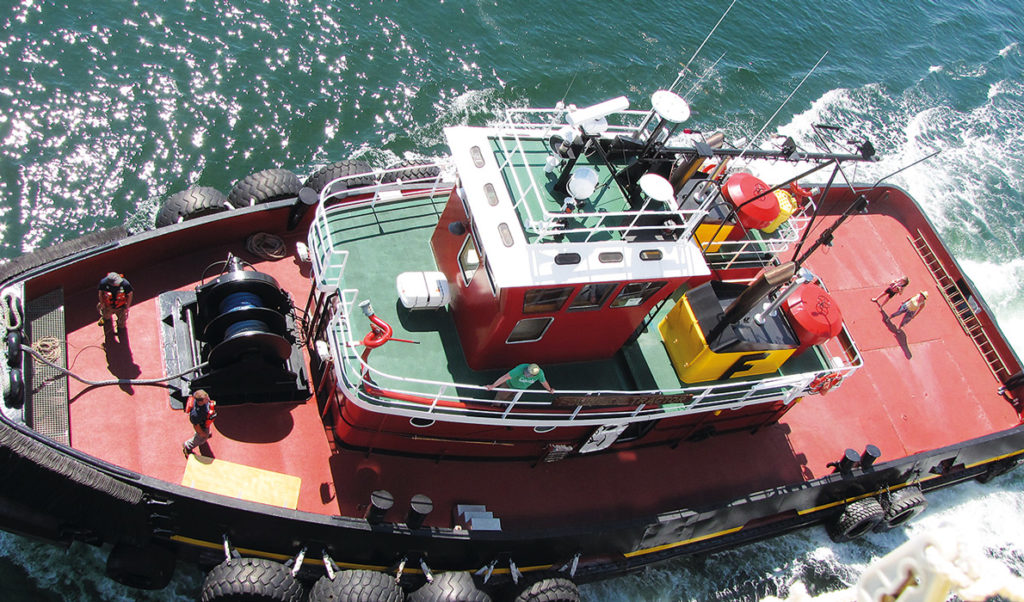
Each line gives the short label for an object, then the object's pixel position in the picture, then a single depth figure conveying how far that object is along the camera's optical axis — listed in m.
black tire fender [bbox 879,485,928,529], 12.09
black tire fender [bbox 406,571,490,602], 9.29
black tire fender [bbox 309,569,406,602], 8.95
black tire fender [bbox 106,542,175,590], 8.98
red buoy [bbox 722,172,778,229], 11.36
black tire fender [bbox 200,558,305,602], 8.64
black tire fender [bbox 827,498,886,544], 12.10
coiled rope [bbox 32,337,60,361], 9.15
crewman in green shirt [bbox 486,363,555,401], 8.91
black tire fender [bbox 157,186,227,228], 11.45
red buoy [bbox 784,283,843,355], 10.68
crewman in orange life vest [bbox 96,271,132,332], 9.14
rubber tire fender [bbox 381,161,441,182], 12.55
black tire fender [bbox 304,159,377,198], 12.33
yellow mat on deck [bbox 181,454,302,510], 9.02
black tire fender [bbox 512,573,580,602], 9.75
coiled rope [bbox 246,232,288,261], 11.28
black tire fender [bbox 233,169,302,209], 11.86
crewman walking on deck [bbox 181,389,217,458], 8.81
